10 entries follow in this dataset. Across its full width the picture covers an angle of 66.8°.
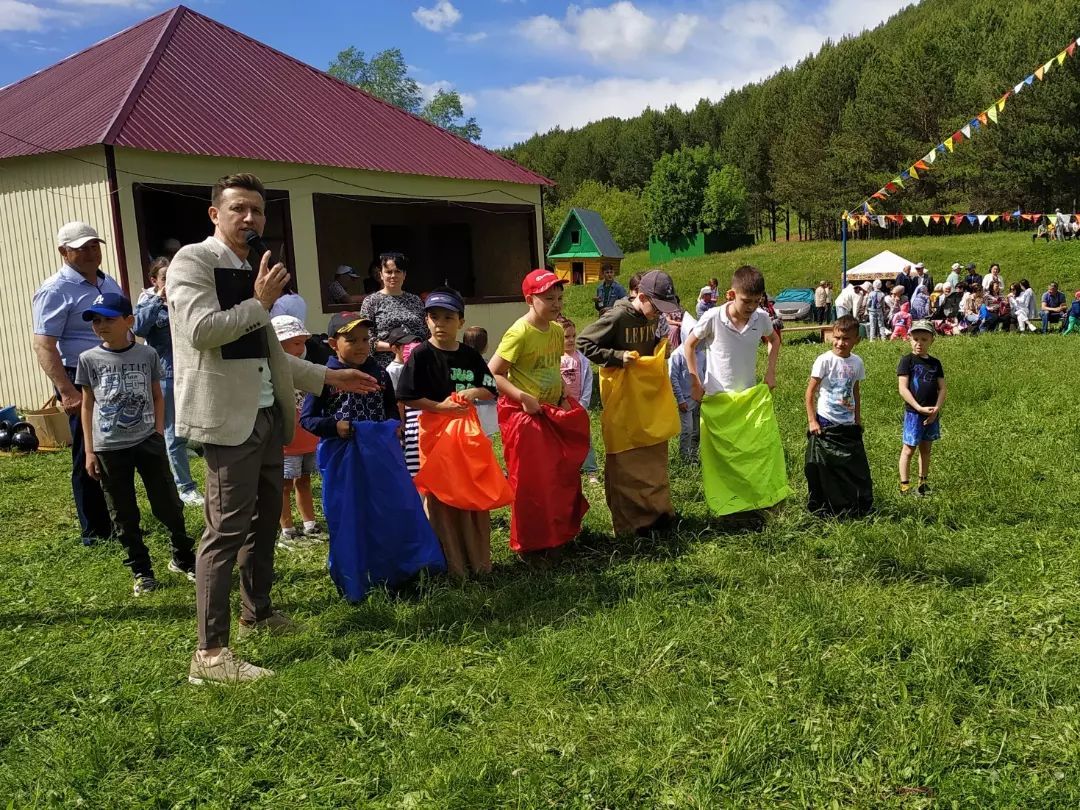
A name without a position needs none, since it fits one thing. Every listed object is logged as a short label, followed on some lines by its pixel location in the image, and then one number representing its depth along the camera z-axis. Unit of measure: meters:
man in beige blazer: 3.08
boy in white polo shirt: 5.04
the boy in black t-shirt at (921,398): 5.96
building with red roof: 9.88
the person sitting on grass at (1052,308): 19.23
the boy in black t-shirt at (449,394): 4.23
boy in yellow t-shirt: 4.48
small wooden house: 41.62
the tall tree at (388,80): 46.84
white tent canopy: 25.31
